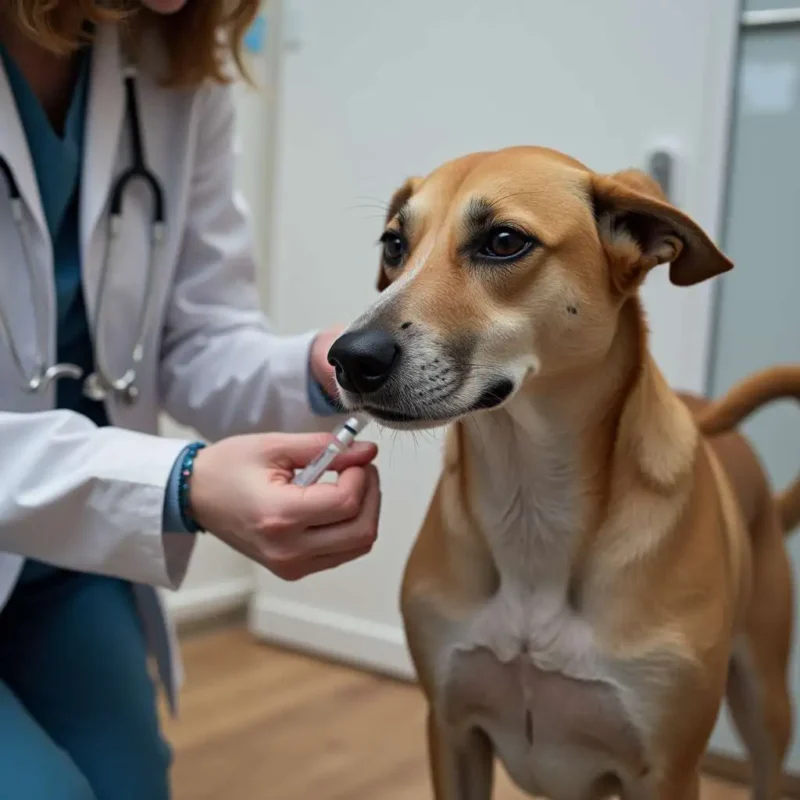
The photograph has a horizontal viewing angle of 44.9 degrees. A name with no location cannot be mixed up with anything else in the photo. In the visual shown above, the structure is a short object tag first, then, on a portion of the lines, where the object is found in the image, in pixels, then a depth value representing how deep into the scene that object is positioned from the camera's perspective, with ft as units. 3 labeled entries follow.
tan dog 2.84
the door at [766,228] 5.38
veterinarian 3.04
